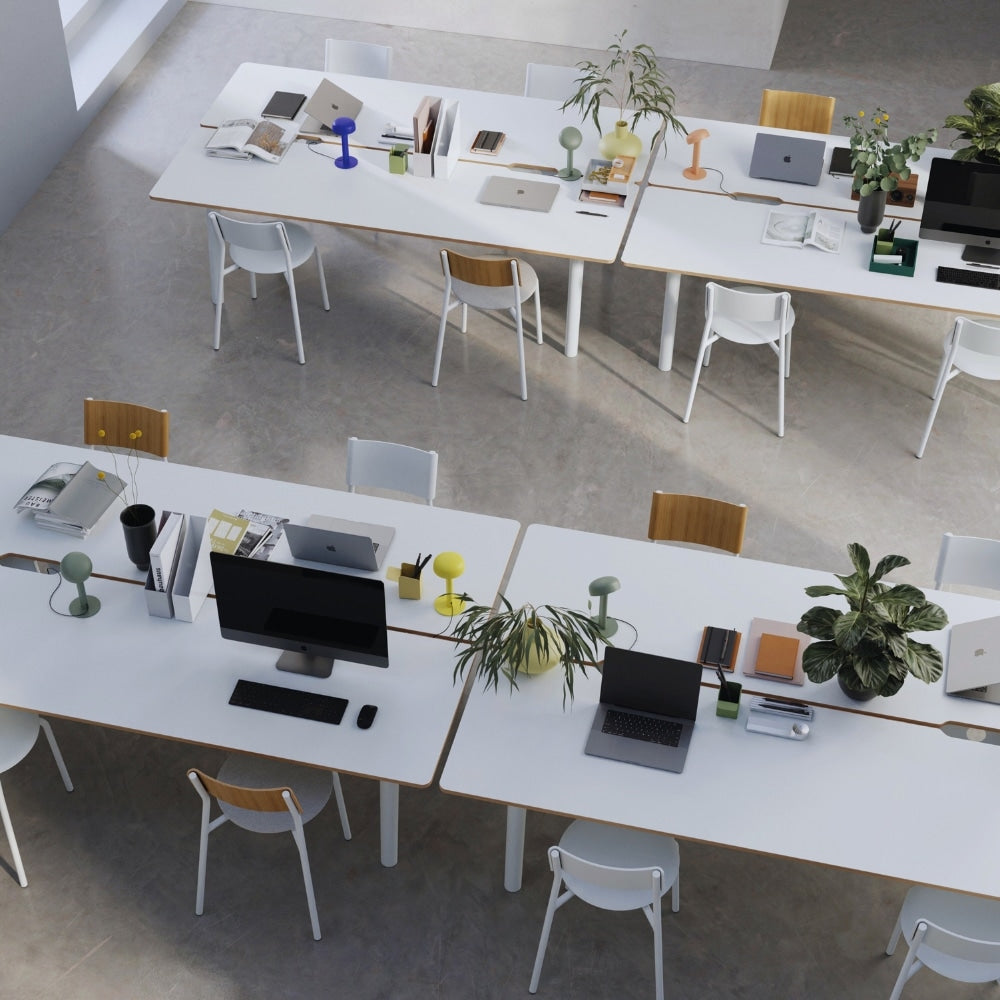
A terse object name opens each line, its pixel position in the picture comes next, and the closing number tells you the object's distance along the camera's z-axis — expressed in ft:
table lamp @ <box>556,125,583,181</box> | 21.42
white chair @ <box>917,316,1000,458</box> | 19.35
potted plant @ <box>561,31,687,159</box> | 21.56
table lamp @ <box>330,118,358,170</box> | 21.45
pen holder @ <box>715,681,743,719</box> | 13.94
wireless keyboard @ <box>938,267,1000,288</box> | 19.98
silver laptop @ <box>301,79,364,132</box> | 22.89
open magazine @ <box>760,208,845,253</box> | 20.58
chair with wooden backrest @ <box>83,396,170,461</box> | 17.53
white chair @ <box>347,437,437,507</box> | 16.98
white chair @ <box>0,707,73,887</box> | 14.71
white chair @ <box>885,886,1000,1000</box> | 12.25
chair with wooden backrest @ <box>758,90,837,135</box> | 23.32
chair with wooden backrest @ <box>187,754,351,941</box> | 13.30
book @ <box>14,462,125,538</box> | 15.87
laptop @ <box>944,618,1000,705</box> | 14.01
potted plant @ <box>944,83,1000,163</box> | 21.39
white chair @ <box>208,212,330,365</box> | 20.94
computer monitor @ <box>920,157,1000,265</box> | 20.38
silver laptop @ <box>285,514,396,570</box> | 15.21
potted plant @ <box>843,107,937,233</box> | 20.25
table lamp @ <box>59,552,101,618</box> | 14.40
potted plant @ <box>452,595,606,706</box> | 13.76
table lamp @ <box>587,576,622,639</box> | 14.11
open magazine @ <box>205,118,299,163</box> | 22.13
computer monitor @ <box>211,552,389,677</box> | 13.85
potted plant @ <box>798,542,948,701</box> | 13.53
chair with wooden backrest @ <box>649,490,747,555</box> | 16.15
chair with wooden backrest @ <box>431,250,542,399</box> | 20.26
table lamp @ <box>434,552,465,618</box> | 14.53
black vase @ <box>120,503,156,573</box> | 15.26
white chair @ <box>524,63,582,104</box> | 24.11
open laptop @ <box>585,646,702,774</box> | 13.55
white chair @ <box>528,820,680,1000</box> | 12.84
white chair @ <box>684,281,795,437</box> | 19.71
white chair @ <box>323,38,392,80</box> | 25.11
